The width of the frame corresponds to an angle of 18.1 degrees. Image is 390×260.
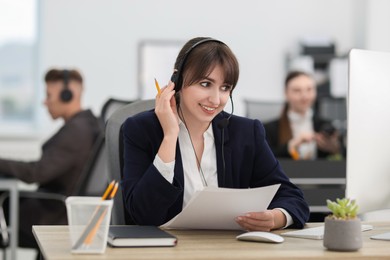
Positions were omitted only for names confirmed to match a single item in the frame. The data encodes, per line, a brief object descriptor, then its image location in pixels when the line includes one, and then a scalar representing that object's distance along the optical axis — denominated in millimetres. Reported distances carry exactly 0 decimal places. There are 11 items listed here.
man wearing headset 4880
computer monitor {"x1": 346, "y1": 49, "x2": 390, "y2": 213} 2616
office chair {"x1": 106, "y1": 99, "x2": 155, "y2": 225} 3045
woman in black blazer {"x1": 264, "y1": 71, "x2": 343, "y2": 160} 6093
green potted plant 2469
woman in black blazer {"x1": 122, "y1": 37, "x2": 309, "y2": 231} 2760
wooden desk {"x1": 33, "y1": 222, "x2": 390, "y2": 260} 2377
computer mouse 2560
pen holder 2380
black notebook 2466
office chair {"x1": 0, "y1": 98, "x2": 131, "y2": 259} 4347
